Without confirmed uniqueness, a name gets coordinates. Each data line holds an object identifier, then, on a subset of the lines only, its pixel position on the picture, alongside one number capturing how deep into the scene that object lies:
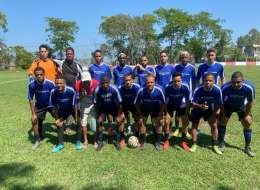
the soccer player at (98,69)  4.81
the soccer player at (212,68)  4.56
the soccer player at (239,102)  3.91
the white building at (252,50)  73.99
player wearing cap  4.39
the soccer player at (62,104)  4.23
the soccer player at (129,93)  4.27
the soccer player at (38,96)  4.29
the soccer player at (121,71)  4.78
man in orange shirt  4.62
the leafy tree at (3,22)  42.31
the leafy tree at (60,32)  38.46
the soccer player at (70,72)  4.72
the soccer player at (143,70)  4.80
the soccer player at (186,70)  4.70
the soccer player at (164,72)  4.78
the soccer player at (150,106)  4.15
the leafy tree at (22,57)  36.46
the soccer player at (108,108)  4.21
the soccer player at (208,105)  3.99
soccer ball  4.23
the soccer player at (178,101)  4.17
